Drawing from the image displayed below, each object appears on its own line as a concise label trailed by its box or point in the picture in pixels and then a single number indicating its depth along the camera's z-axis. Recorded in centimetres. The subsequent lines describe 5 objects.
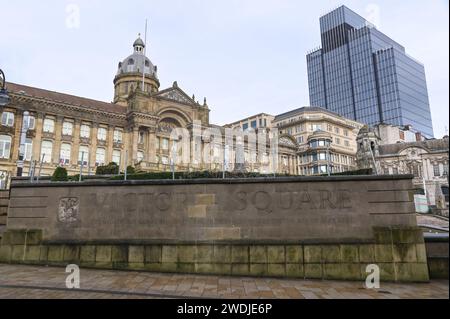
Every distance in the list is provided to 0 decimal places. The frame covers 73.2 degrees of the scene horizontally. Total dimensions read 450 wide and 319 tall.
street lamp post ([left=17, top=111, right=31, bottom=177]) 1695
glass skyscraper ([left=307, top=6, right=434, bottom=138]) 12175
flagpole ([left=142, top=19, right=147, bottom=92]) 6225
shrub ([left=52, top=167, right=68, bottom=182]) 1781
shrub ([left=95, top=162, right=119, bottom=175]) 2700
